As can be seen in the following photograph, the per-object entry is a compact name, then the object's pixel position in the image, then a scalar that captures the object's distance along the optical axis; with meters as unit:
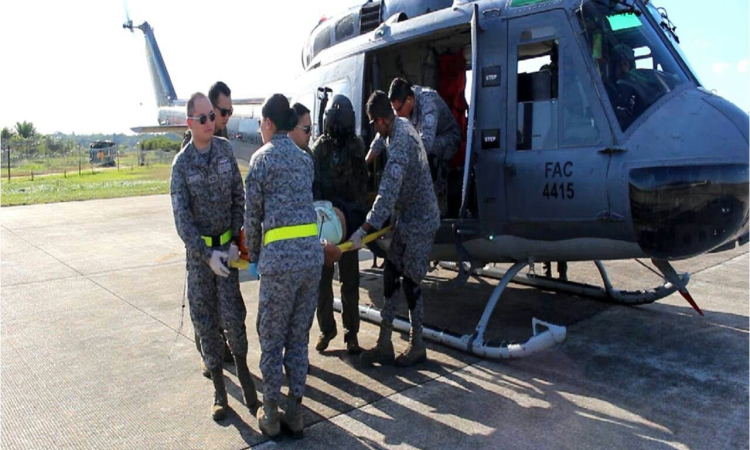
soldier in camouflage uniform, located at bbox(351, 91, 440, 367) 4.09
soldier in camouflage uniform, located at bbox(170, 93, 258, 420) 3.53
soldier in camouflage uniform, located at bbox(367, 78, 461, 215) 4.50
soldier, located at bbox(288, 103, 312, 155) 4.48
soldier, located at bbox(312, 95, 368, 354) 4.57
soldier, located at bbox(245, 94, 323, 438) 3.26
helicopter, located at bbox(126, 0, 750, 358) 3.99
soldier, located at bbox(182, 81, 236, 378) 4.05
